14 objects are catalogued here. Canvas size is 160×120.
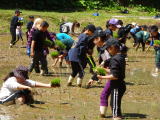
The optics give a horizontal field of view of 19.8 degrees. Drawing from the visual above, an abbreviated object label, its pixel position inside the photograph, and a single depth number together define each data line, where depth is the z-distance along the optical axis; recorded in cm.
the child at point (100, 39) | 966
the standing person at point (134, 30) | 2189
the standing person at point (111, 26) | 1120
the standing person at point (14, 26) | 1939
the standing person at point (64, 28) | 1628
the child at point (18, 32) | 2044
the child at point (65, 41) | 1295
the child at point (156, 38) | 1335
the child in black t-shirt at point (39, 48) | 1198
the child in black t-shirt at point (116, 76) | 767
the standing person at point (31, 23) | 1732
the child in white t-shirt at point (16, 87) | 869
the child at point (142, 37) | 2069
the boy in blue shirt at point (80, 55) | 1081
